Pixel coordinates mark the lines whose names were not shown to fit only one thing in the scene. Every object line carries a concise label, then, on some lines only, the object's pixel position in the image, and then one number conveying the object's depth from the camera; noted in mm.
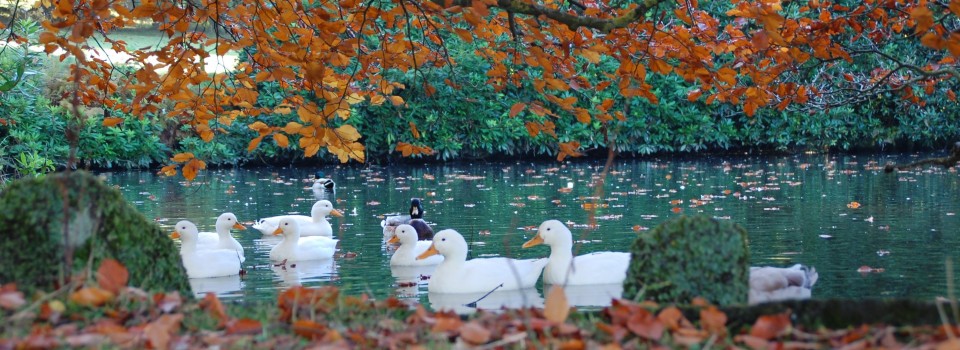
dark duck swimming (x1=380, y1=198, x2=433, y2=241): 12336
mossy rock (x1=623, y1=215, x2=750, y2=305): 4785
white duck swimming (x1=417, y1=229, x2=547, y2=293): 8906
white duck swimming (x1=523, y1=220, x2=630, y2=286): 8875
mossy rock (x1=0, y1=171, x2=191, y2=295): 4645
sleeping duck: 6672
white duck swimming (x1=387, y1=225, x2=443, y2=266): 10281
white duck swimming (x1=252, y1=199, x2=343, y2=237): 12797
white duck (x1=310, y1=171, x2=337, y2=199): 18328
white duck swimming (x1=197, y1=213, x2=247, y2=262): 11021
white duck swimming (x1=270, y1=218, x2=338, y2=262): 10695
